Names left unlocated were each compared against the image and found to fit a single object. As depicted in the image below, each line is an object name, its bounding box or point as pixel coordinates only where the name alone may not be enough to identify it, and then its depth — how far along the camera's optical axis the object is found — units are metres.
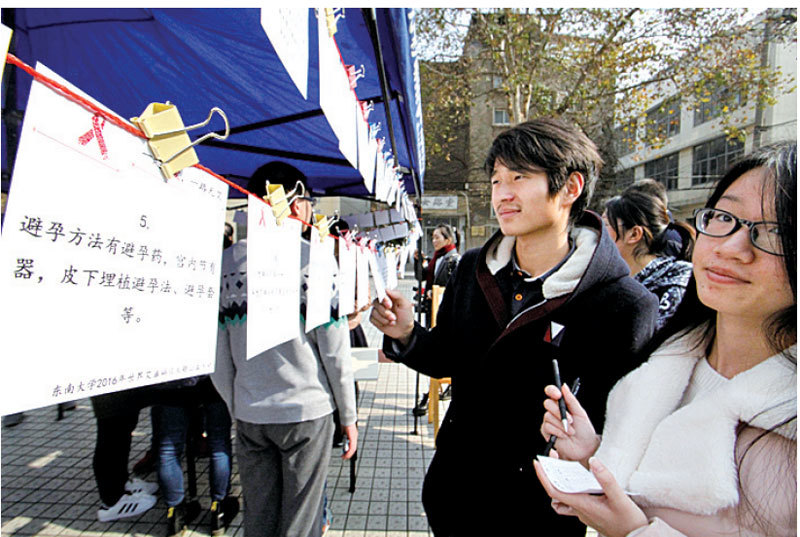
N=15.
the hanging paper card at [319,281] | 1.49
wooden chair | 3.20
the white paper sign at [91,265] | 0.48
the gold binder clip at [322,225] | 1.68
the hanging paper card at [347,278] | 1.80
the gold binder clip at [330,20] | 1.06
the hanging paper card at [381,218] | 5.57
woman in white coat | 0.74
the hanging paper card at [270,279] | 1.07
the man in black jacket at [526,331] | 1.25
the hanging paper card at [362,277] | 2.18
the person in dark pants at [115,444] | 2.33
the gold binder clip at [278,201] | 1.25
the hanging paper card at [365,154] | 1.78
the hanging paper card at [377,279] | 1.48
